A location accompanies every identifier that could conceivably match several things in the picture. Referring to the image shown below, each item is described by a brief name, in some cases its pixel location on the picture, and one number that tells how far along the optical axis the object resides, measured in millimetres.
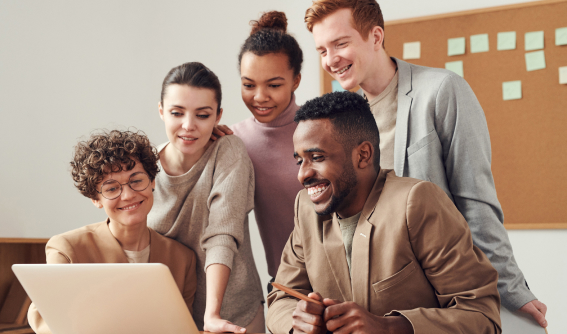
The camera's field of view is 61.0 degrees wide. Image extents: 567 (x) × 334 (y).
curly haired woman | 1587
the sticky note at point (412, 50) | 3127
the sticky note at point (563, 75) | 2820
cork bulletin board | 2828
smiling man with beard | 1045
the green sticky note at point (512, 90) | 2902
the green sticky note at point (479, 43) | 2976
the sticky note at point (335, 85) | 3266
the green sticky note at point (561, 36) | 2822
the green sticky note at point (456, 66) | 3029
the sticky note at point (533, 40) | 2864
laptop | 1026
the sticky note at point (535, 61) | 2859
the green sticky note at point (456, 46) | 3020
